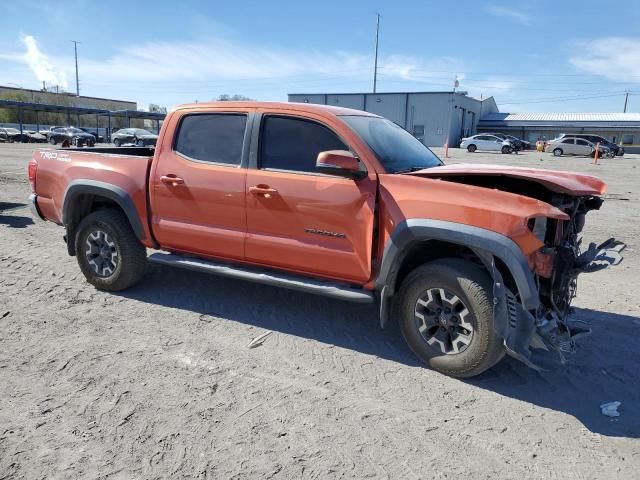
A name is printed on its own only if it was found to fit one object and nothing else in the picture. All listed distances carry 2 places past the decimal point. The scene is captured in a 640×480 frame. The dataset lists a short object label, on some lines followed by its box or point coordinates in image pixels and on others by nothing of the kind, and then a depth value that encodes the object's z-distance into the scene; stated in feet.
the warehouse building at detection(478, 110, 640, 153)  208.74
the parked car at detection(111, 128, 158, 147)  125.80
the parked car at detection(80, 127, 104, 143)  167.57
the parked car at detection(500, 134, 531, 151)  139.46
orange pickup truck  11.46
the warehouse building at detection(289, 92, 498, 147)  191.42
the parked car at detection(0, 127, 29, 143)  152.44
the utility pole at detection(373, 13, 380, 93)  208.64
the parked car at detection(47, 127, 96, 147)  123.87
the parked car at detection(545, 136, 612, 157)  131.23
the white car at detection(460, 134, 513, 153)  139.23
